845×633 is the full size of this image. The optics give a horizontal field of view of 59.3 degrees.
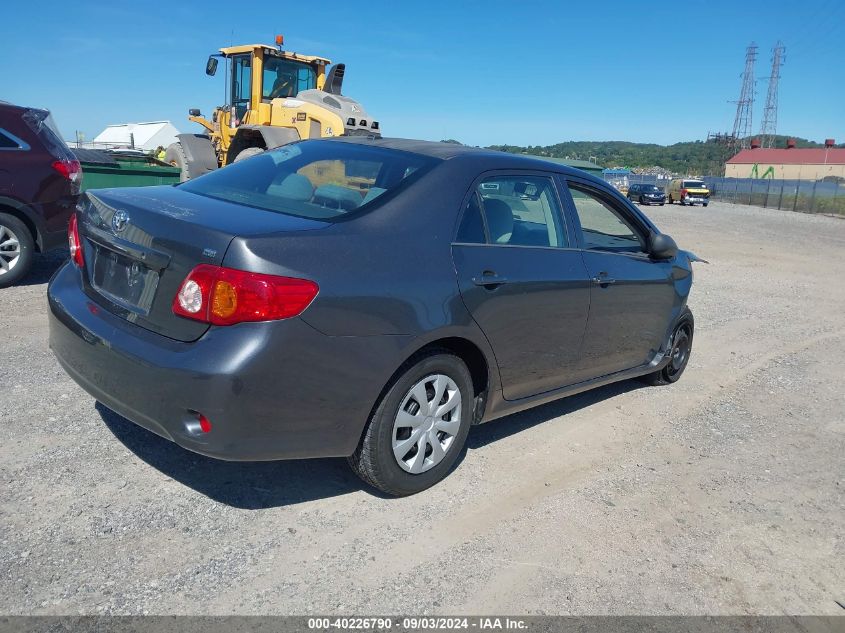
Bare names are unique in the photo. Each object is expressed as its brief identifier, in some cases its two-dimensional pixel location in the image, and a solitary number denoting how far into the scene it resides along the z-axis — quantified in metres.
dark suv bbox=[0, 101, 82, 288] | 7.31
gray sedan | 3.01
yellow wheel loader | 14.49
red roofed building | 89.44
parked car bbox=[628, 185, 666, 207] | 42.09
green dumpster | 10.74
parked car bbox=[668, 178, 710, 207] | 44.56
